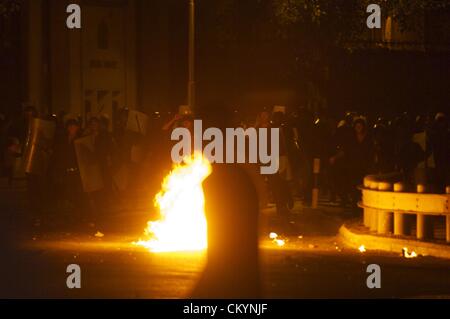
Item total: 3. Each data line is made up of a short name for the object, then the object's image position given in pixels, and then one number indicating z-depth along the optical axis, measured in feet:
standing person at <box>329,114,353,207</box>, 75.56
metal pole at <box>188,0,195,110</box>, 121.80
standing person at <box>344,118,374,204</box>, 75.05
